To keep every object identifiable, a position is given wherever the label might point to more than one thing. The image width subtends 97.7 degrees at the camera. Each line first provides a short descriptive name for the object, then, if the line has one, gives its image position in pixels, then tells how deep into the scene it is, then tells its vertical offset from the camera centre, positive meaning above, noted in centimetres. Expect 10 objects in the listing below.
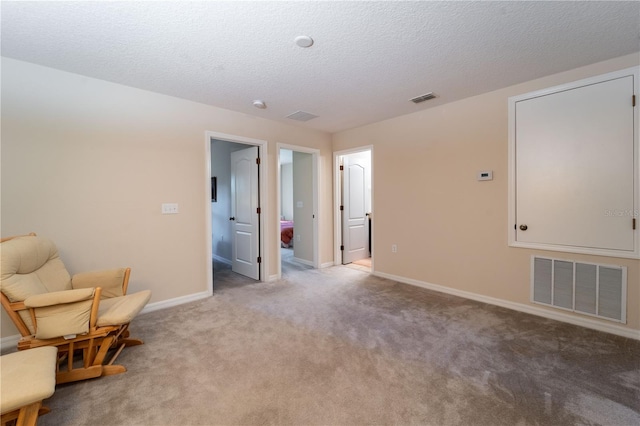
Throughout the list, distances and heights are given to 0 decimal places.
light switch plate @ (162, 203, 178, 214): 329 +2
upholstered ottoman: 120 -79
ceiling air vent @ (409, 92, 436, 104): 330 +133
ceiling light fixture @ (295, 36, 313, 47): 214 +130
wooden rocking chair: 183 -71
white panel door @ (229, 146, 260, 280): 433 -7
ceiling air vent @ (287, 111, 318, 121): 393 +134
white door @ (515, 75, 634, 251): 250 +38
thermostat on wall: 326 +38
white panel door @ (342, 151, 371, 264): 528 +5
